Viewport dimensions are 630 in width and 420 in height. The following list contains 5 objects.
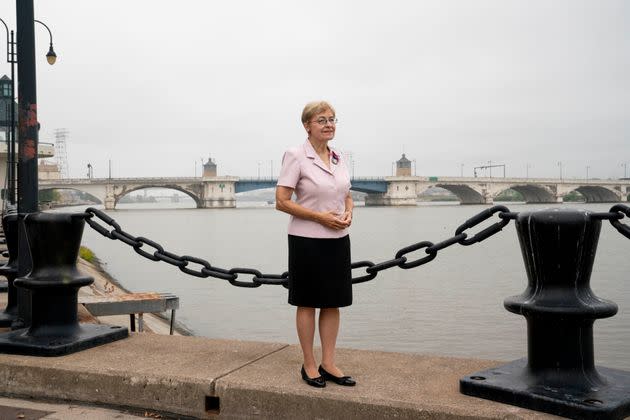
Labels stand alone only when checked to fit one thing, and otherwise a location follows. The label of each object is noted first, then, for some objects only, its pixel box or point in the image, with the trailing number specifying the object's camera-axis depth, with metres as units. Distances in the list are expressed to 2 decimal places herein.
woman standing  3.07
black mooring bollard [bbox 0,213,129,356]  3.89
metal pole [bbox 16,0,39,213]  4.47
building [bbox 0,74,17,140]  37.78
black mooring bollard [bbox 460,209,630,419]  2.75
